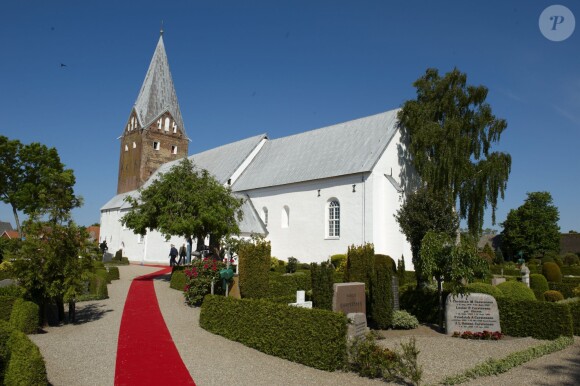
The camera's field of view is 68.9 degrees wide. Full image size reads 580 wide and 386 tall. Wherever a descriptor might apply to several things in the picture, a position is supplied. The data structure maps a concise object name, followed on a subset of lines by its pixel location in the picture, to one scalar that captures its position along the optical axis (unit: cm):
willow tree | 2372
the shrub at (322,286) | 1312
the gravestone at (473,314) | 1189
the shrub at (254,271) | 1452
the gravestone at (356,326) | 1000
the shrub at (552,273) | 2595
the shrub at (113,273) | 2147
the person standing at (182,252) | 2763
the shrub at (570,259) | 4431
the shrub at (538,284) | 1879
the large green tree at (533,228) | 5484
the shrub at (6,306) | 1112
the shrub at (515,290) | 1422
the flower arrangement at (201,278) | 1450
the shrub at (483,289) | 1341
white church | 2455
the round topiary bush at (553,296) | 1670
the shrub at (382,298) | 1279
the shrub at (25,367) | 585
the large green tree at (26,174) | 3231
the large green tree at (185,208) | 1861
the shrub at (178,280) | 1789
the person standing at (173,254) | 2841
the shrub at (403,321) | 1294
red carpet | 739
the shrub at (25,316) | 1035
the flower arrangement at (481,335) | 1157
